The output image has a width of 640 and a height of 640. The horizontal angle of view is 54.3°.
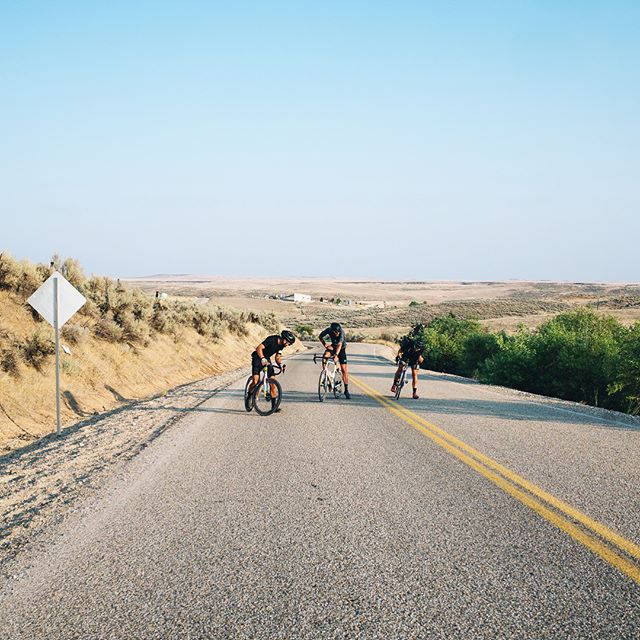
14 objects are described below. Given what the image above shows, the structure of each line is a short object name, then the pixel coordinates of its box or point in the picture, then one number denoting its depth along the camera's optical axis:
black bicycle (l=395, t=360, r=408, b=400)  16.19
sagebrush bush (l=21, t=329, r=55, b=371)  15.90
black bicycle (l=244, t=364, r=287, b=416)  12.83
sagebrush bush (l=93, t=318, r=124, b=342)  21.49
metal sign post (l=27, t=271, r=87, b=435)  11.36
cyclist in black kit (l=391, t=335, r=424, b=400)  15.99
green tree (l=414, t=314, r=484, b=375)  42.98
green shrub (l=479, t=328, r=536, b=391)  25.95
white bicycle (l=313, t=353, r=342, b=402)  15.66
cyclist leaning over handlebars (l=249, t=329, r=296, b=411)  12.76
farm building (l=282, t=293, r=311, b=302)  145.99
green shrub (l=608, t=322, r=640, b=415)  18.48
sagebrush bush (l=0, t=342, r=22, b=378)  14.91
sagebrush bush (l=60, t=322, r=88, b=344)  19.12
